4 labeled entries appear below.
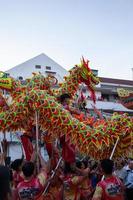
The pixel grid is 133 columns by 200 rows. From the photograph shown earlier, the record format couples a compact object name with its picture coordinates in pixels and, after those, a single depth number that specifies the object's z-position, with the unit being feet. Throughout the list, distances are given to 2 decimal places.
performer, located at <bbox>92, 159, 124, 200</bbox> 13.41
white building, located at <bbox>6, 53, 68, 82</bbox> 104.73
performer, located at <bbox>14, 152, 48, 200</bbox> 13.43
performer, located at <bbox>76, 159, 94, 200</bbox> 16.88
